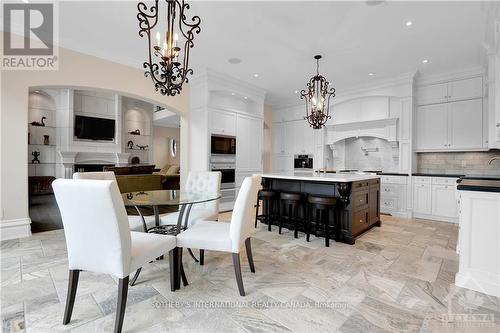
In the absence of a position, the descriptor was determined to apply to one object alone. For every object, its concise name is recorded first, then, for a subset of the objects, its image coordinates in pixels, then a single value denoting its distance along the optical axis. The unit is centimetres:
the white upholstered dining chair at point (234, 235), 206
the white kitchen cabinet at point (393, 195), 510
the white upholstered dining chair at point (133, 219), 254
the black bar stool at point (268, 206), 404
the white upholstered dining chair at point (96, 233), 150
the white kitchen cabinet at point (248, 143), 596
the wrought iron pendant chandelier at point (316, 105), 380
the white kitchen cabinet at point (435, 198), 457
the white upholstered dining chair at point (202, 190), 284
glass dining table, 216
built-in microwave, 538
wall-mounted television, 812
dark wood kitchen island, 340
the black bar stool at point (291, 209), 363
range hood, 537
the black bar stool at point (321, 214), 328
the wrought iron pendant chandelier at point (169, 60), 209
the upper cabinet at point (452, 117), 461
